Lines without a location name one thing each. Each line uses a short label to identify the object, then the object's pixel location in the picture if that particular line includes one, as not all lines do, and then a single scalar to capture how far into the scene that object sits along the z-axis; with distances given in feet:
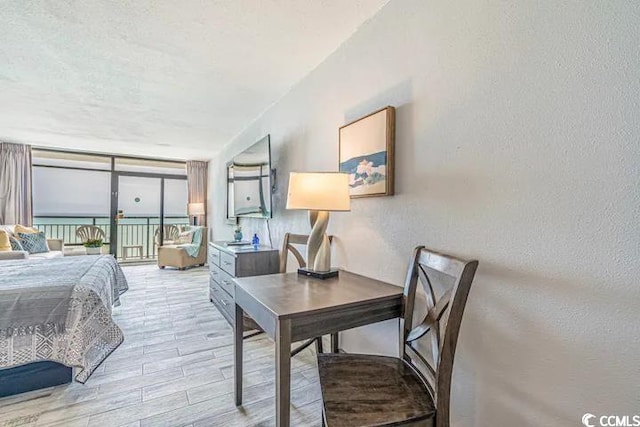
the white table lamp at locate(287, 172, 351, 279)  5.42
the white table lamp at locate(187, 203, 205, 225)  21.33
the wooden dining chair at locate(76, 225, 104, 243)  19.04
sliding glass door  20.79
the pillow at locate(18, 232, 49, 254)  14.23
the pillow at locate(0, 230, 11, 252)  12.85
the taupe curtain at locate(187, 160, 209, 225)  21.94
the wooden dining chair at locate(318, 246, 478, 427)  3.27
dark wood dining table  3.78
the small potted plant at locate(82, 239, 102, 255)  16.68
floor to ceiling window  19.11
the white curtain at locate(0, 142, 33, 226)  16.42
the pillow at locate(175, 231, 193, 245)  20.08
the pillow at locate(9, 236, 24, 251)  13.36
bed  5.70
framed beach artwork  5.54
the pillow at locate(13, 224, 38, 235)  14.69
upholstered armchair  18.33
